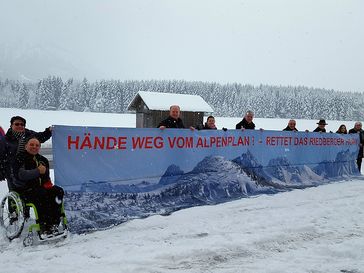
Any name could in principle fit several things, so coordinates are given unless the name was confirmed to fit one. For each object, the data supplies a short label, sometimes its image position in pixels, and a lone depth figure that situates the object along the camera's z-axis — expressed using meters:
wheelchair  4.81
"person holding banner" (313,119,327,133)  11.73
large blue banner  5.72
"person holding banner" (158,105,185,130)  7.79
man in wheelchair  4.98
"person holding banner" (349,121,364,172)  12.75
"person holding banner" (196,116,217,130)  8.73
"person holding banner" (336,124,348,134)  12.48
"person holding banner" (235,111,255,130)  9.63
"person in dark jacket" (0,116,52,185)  5.79
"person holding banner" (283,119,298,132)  10.59
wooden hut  23.45
